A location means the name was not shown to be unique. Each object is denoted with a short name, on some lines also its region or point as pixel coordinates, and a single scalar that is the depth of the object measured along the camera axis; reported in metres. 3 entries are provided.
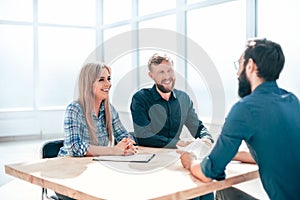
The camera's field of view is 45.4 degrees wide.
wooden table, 1.36
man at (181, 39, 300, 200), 1.38
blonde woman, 2.07
